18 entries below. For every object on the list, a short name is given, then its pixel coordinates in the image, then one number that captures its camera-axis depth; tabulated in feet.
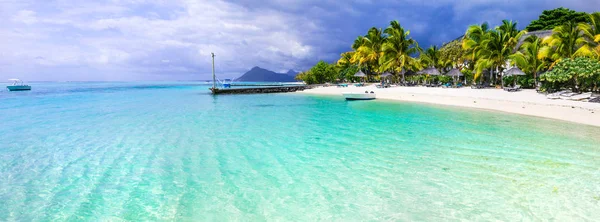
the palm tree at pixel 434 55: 159.12
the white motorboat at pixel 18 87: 216.13
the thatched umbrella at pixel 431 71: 120.21
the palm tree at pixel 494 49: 95.14
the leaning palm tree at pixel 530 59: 88.69
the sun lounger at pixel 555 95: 63.69
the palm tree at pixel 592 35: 74.90
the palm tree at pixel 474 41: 101.86
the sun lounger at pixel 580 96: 59.06
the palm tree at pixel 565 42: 79.92
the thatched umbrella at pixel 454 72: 112.37
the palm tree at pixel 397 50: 133.28
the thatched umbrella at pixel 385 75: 134.51
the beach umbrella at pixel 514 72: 87.10
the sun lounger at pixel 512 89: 84.38
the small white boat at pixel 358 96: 94.07
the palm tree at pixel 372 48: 152.66
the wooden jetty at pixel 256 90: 154.30
